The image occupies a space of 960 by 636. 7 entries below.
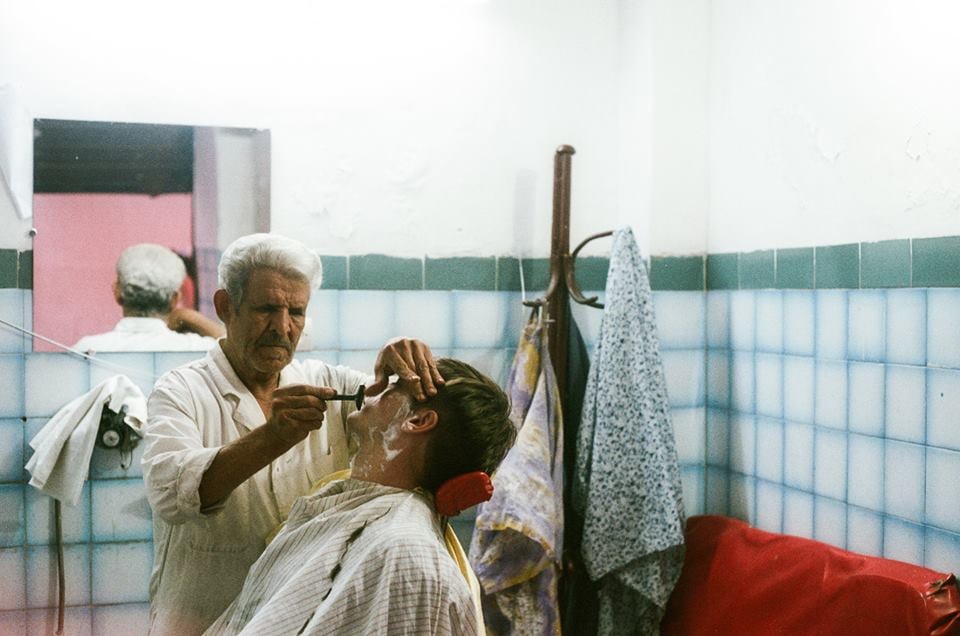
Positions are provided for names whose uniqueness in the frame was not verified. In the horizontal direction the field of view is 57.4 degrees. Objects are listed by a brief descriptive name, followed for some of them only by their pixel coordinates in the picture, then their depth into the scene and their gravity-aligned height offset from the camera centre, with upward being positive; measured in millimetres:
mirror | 2287 +238
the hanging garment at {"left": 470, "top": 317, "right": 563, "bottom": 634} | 2295 -639
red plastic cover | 1819 -679
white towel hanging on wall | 2234 -382
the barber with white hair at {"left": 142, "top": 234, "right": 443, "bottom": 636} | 1805 -311
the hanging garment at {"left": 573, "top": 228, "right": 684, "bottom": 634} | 2346 -470
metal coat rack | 2564 +65
